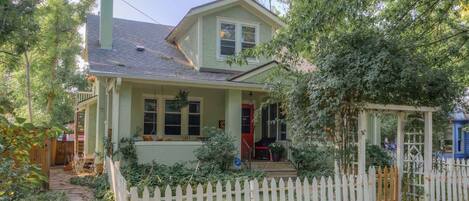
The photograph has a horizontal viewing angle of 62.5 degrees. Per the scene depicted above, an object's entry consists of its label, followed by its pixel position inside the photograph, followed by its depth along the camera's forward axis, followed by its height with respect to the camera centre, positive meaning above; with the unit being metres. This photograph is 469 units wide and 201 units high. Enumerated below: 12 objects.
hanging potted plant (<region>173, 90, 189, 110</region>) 12.02 +0.47
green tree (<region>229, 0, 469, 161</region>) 5.69 +0.75
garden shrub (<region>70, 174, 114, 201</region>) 7.73 -1.71
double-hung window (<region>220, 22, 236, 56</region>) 13.80 +2.75
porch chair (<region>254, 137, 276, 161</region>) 13.07 -1.12
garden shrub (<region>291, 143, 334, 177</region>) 11.33 -1.36
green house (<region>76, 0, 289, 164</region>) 11.03 +0.92
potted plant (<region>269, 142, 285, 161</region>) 12.46 -1.14
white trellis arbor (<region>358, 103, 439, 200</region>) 6.05 -0.28
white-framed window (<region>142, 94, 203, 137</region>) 12.69 -0.04
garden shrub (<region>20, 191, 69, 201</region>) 7.21 -1.65
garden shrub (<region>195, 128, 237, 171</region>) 10.36 -1.01
